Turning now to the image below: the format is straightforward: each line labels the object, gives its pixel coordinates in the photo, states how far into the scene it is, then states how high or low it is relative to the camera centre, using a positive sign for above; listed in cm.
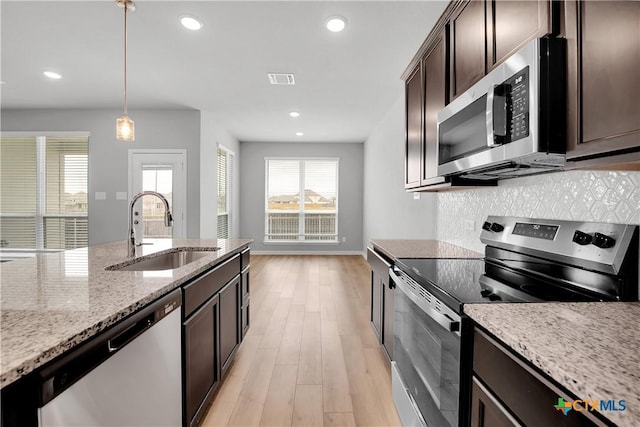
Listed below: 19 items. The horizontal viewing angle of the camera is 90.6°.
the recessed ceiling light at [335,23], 246 +150
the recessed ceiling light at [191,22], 247 +151
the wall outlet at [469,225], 227 -9
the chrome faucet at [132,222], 201 -7
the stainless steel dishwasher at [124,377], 75 -49
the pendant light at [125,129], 247 +65
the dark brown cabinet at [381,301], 217 -68
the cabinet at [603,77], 81 +38
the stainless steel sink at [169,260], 201 -34
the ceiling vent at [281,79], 356 +154
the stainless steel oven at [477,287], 107 -30
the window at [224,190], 616 +43
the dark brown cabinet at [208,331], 149 -69
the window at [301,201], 748 +26
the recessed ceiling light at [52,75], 361 +159
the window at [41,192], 510 +31
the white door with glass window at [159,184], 497 +43
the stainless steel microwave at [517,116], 104 +36
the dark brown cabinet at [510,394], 64 -43
